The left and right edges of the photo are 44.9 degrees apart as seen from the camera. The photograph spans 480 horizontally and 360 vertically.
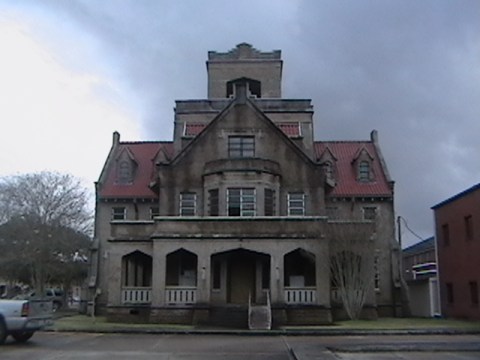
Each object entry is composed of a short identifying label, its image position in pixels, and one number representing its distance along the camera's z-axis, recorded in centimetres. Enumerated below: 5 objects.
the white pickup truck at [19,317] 1772
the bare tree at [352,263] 3016
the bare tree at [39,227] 4434
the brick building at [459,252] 3144
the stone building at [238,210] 2942
